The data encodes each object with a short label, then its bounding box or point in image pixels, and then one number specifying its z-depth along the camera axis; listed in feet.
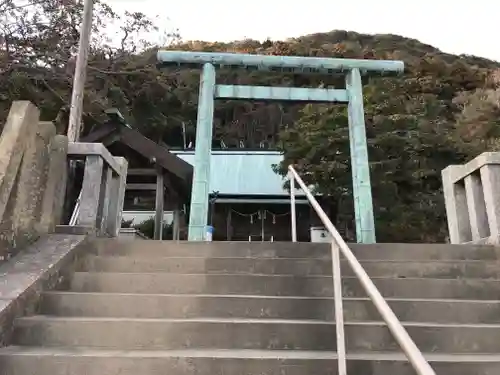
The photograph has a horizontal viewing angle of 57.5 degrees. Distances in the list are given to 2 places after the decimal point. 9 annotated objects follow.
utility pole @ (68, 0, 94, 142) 27.86
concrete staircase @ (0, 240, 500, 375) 7.37
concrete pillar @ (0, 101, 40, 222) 9.53
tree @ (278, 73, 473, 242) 36.42
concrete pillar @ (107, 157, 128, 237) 15.14
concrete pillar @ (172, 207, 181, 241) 37.01
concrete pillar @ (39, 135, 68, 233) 11.98
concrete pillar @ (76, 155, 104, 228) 12.99
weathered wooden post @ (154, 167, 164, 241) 33.65
